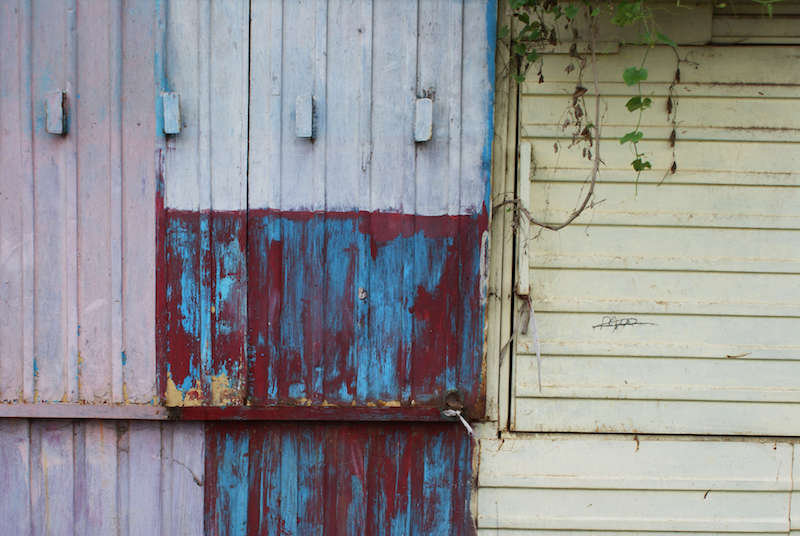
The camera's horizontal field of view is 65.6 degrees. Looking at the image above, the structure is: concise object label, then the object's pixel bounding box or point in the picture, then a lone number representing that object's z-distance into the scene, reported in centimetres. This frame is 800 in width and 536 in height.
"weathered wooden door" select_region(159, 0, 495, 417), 237
